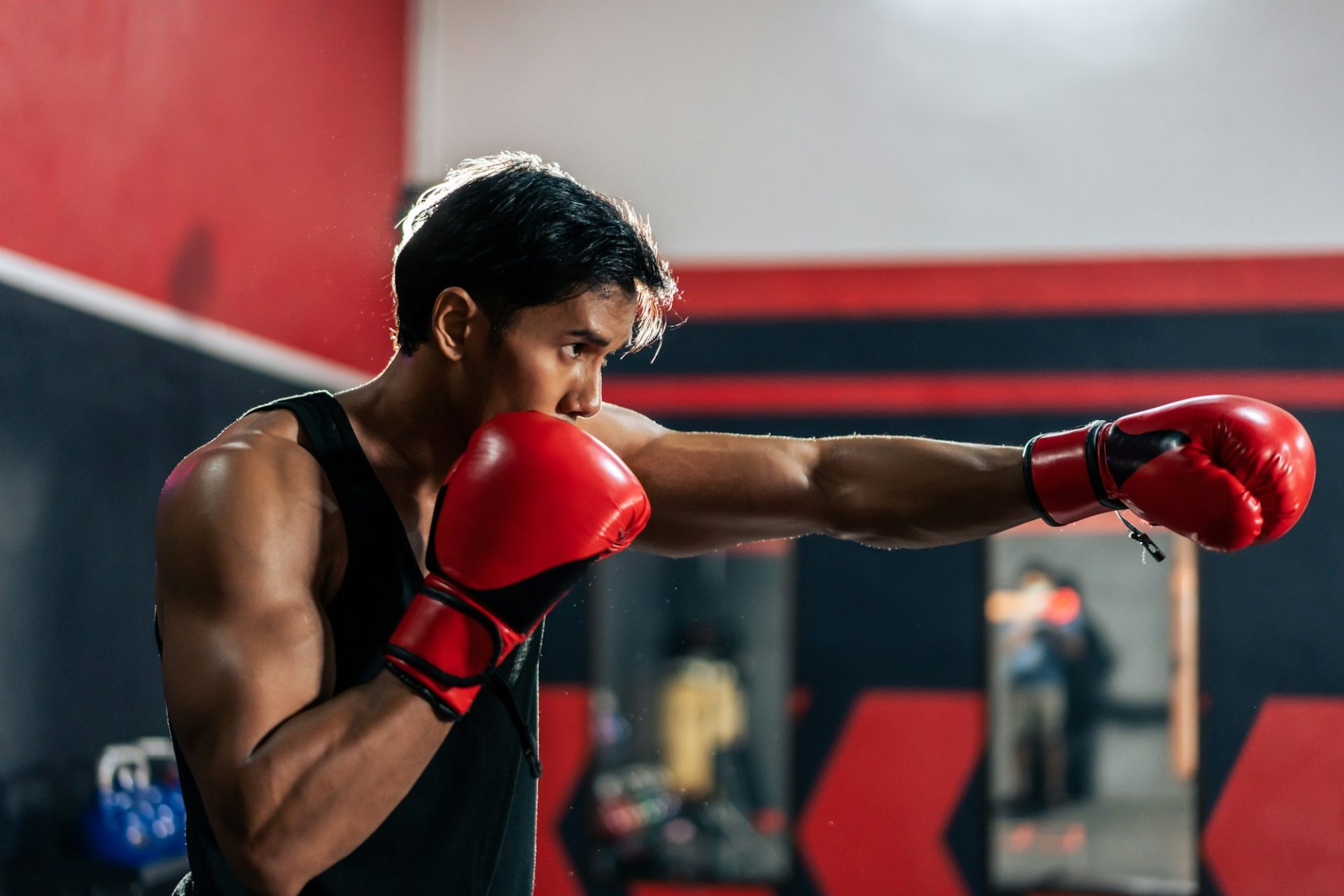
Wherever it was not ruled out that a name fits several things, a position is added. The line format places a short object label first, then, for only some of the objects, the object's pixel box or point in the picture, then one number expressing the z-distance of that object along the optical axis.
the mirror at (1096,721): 4.06
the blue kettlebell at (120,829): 2.78
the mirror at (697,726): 4.29
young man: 1.17
